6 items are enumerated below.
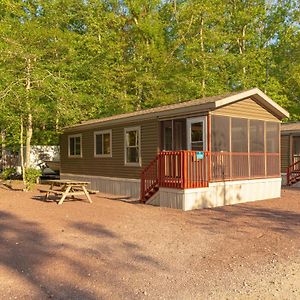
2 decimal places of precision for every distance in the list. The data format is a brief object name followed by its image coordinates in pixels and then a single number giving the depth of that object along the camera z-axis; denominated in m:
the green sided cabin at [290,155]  21.41
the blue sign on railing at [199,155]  12.06
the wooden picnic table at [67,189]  12.33
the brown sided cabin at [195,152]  12.35
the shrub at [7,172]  19.74
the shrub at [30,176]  16.34
